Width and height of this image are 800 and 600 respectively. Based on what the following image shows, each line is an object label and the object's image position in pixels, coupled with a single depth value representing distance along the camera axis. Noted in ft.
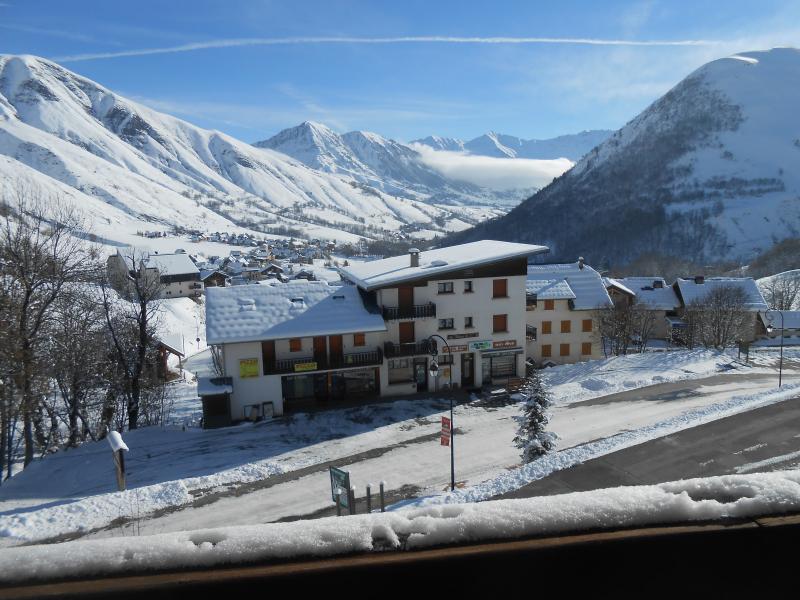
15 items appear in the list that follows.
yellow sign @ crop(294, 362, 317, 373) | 97.81
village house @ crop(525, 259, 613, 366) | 137.18
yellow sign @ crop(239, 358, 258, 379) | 95.04
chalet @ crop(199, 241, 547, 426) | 95.61
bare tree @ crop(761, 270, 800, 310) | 260.42
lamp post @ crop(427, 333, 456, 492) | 64.59
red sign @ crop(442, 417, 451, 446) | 65.01
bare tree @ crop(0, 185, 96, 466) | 71.92
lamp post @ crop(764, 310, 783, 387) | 214.07
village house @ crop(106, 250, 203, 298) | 306.55
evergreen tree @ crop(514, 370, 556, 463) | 68.23
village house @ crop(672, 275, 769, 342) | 196.85
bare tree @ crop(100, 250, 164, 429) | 94.48
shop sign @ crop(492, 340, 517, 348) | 114.52
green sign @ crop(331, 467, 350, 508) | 50.14
